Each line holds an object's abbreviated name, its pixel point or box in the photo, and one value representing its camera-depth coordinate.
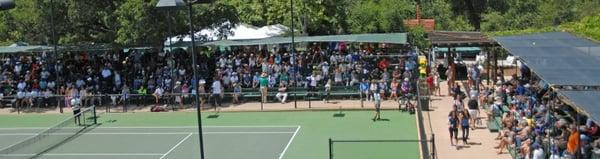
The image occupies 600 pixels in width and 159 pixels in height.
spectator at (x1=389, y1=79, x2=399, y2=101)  31.78
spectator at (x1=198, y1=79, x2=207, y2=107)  32.65
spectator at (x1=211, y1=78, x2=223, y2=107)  32.28
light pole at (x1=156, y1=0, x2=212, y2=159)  15.70
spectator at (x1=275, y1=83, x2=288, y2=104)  32.82
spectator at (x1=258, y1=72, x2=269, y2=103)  32.69
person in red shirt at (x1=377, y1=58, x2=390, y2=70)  34.49
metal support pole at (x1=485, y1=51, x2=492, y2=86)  34.68
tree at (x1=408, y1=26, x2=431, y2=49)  45.78
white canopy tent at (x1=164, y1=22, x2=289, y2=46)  37.47
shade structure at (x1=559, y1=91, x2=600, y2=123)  14.98
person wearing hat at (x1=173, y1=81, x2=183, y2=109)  32.97
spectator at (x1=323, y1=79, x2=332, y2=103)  32.62
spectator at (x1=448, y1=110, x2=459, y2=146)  22.75
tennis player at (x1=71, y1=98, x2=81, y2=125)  29.42
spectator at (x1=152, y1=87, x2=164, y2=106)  33.06
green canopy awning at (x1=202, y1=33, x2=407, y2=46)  33.69
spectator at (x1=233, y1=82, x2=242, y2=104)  33.00
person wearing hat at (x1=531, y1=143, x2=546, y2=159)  18.62
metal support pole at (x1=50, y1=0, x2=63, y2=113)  33.69
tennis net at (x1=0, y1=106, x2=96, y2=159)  24.97
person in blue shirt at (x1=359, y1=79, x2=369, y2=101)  31.90
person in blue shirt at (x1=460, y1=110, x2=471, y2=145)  23.11
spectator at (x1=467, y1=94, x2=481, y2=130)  25.41
